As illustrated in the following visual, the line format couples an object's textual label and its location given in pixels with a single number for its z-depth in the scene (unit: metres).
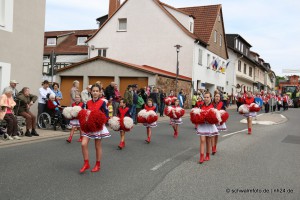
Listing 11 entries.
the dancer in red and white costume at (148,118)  10.90
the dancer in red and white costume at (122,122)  8.31
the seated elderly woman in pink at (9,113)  10.55
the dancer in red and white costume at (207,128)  8.34
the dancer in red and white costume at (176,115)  12.55
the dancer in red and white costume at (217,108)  8.99
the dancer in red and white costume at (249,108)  14.16
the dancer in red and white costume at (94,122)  6.77
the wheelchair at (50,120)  13.41
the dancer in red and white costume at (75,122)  10.52
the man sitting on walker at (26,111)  11.47
